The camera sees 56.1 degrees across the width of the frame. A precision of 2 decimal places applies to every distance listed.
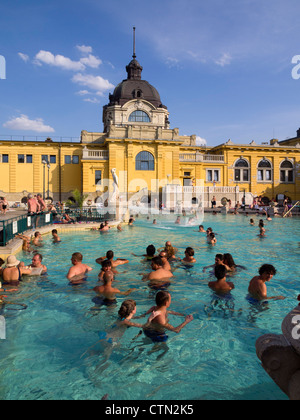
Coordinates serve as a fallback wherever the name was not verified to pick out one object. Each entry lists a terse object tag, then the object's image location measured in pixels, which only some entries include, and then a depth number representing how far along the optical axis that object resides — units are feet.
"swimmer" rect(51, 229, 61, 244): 42.68
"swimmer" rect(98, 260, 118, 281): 21.85
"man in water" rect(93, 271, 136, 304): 20.20
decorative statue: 65.16
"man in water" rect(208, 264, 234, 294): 21.39
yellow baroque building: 120.06
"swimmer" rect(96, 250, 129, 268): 27.12
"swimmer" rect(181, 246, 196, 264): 29.94
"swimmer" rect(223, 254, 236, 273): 26.61
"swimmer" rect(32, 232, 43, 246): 38.63
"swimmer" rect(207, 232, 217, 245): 42.38
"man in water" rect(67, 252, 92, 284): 24.30
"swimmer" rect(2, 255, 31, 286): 23.03
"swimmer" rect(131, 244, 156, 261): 30.53
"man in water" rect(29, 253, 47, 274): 26.43
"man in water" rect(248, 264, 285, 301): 19.38
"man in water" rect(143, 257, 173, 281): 24.04
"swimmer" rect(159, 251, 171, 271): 25.81
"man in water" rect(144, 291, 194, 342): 15.21
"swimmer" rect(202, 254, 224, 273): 25.56
